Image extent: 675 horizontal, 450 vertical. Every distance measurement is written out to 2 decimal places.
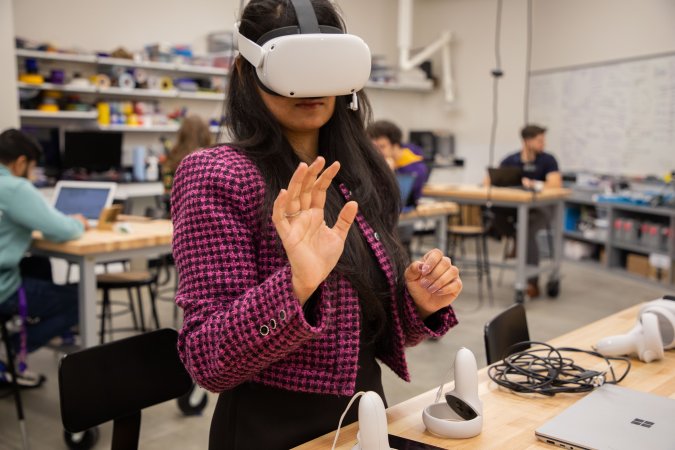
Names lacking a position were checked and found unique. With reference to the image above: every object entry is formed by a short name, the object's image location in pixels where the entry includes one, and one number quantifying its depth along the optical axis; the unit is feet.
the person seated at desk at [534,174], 17.39
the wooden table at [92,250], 9.16
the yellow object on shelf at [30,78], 17.29
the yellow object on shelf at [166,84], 20.36
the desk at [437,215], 14.61
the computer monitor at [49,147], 18.06
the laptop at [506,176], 17.21
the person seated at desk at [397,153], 15.40
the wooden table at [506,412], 3.59
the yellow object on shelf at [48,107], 17.85
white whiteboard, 20.43
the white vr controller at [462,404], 3.67
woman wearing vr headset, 2.98
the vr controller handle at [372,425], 3.18
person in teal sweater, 9.04
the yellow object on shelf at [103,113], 18.93
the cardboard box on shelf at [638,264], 19.62
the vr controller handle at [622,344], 5.03
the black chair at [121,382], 4.18
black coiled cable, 4.35
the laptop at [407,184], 13.70
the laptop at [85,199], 11.71
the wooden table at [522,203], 16.39
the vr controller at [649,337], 4.94
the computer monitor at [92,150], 18.04
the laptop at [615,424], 3.46
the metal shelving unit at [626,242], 18.66
